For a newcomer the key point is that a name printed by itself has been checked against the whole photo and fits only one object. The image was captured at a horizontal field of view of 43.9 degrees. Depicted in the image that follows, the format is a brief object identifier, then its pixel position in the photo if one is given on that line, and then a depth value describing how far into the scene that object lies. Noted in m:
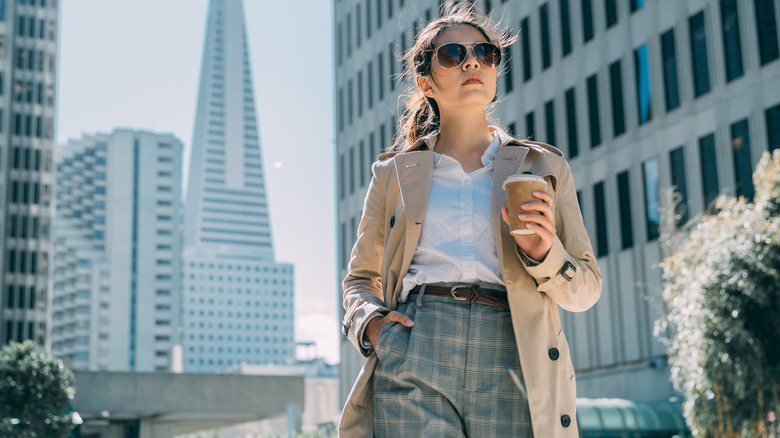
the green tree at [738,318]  11.43
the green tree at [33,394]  24.64
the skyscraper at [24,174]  68.81
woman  2.46
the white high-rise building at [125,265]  139.88
